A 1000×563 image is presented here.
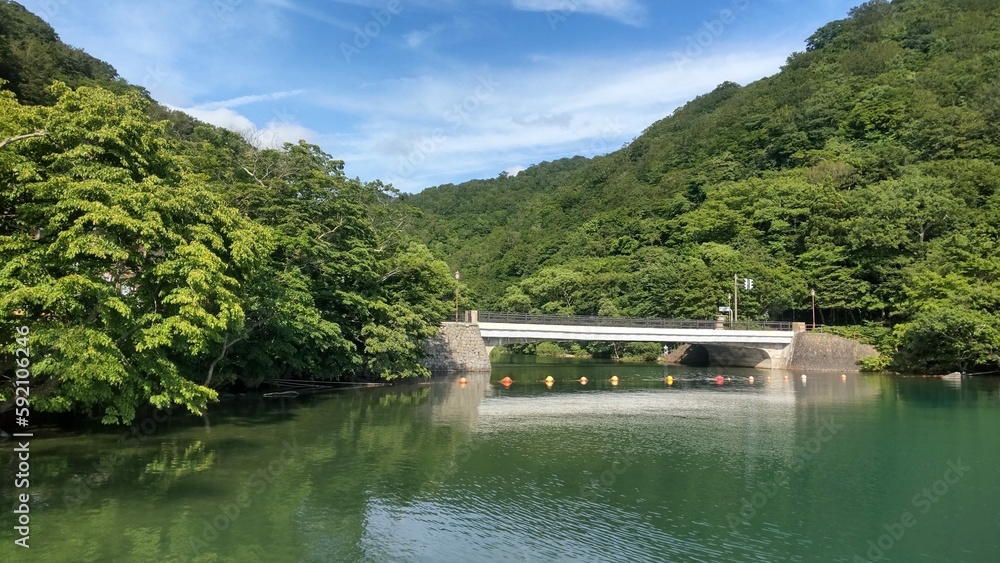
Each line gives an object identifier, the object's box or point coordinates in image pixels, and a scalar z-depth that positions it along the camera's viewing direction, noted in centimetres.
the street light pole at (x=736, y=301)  5322
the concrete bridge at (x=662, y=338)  4216
